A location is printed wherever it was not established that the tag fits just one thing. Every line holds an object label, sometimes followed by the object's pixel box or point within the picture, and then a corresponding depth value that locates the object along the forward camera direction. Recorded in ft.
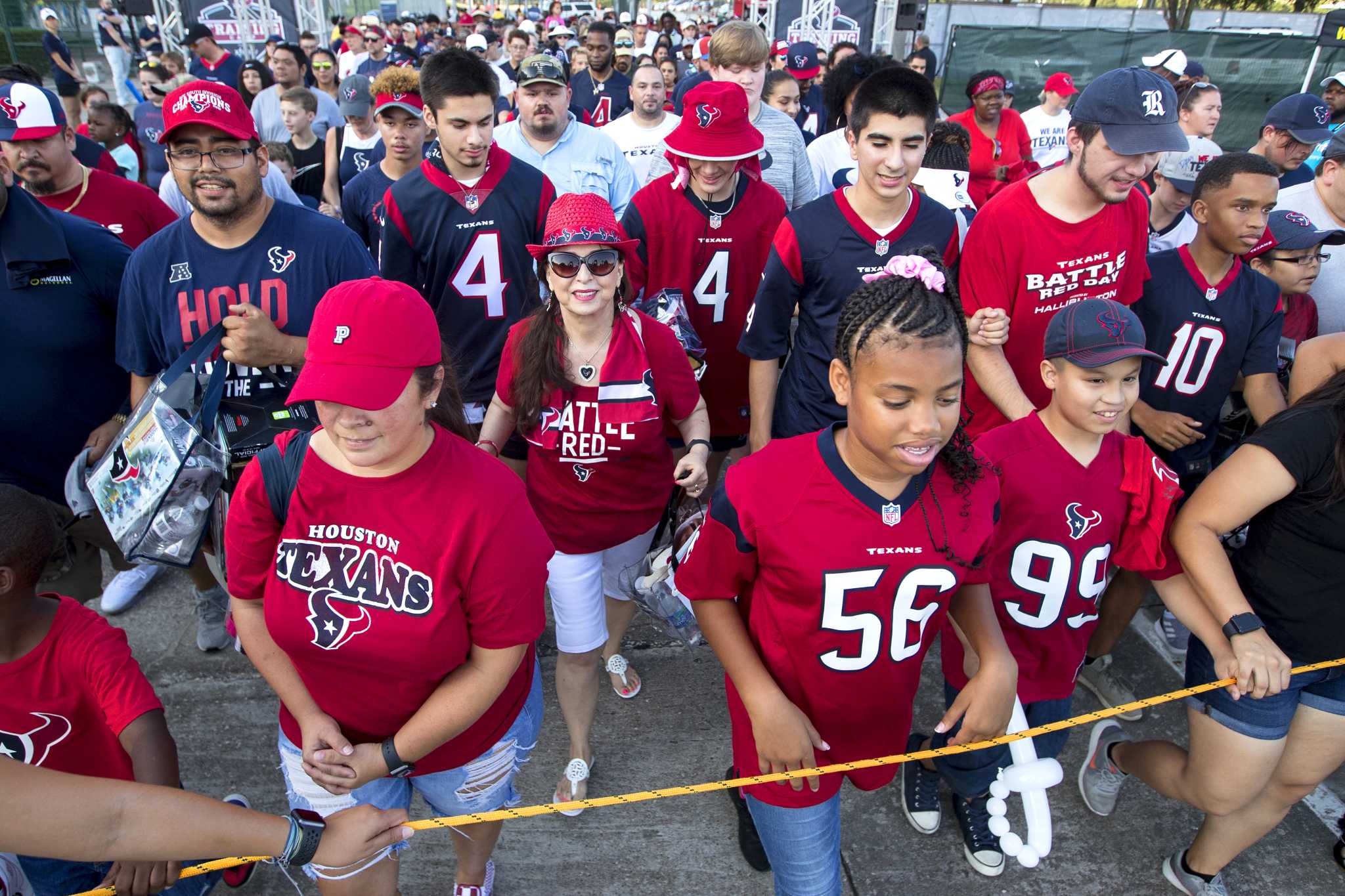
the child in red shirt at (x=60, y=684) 6.93
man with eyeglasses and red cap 9.58
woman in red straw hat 9.32
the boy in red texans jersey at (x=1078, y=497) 8.02
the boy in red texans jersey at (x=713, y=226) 12.19
